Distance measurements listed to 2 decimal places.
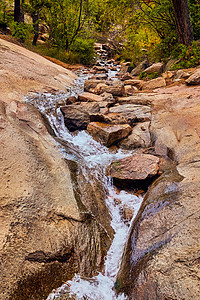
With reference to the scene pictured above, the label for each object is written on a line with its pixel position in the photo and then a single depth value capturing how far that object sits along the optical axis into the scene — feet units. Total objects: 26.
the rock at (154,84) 23.67
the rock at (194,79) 18.43
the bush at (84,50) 41.80
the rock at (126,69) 41.65
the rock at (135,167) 10.96
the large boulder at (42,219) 5.98
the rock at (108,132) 14.52
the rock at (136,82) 26.78
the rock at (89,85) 24.36
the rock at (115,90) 21.79
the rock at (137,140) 14.52
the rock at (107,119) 16.12
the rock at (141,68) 36.69
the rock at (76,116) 16.12
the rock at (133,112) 16.97
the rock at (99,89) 22.48
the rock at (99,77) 32.11
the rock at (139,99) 19.29
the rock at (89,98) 19.89
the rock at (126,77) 32.55
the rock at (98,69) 40.97
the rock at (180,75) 21.87
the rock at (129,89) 23.31
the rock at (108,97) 20.14
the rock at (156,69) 28.73
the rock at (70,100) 19.25
